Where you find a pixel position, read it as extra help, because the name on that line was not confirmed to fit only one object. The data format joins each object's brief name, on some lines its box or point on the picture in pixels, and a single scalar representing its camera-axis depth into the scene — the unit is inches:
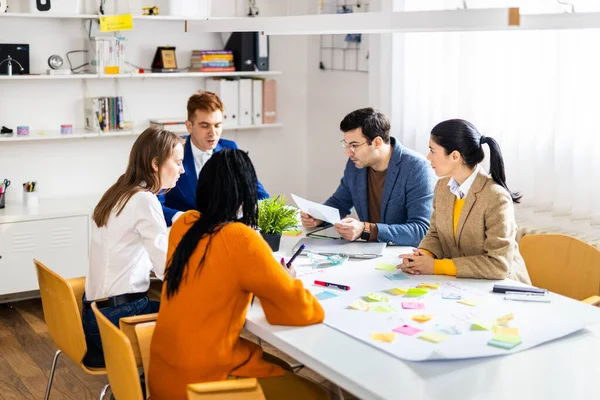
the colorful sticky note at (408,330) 88.1
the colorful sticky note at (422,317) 91.8
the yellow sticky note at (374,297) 99.2
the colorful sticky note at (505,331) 87.7
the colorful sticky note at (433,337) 85.8
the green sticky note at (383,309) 95.1
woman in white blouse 109.3
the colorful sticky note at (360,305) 96.2
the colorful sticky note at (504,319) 91.2
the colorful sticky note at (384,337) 86.0
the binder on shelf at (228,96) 211.3
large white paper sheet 84.0
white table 74.4
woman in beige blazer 109.4
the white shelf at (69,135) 185.1
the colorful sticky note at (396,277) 108.3
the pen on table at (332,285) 103.7
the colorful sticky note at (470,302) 97.4
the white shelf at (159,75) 182.7
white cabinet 175.8
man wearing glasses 135.0
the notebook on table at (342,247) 120.6
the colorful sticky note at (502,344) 84.0
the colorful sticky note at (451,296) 99.9
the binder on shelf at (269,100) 217.6
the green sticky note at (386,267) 113.1
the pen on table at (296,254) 110.0
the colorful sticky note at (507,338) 85.2
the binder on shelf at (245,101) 213.6
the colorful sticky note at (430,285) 104.3
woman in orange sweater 87.3
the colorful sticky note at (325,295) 100.5
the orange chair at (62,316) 104.4
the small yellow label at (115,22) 181.2
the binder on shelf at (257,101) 215.6
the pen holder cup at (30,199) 185.3
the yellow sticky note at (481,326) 89.1
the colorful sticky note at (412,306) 96.2
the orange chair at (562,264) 120.1
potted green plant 122.2
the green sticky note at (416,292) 101.5
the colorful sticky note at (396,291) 101.9
